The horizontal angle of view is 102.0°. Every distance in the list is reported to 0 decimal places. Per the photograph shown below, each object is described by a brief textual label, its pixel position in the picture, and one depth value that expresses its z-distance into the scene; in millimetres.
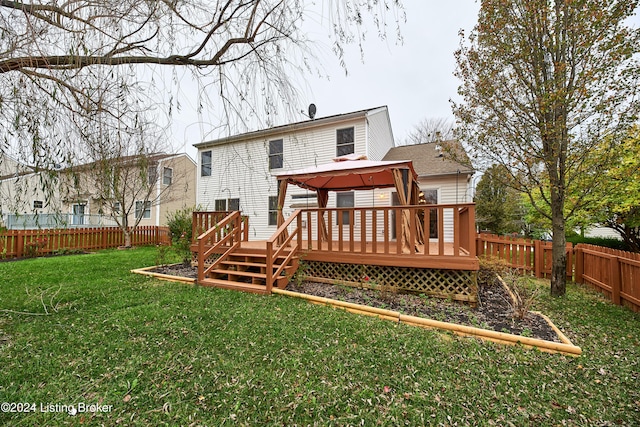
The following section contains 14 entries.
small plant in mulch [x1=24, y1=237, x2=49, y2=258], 9133
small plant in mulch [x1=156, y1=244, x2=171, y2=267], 6725
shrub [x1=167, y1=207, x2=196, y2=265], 7266
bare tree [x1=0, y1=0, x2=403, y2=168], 1719
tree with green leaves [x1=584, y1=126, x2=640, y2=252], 4621
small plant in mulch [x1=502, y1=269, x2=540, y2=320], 3623
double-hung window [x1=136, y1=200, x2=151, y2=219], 14784
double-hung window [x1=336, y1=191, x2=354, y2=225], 10062
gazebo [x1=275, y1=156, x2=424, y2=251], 5191
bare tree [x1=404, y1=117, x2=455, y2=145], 21484
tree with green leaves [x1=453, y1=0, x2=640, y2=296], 4324
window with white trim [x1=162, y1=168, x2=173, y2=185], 14045
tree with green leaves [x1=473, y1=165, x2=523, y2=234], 14906
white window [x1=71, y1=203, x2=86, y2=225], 14412
